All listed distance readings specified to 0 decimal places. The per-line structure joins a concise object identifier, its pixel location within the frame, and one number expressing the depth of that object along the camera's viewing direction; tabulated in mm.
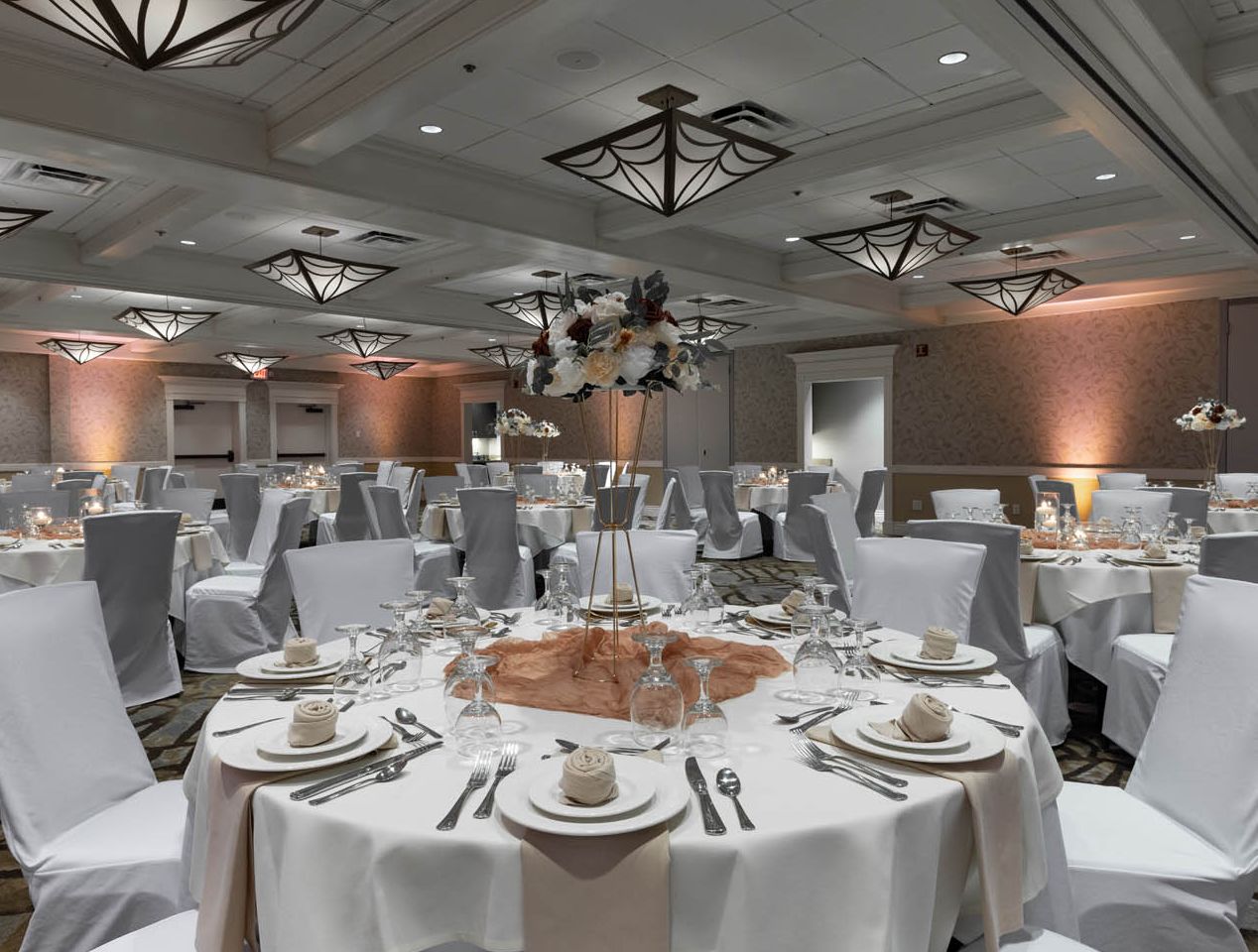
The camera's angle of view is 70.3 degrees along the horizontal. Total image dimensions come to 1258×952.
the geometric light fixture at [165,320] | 10250
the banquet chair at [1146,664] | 3285
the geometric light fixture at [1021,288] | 8266
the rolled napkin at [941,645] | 2012
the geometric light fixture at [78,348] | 12766
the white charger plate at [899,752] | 1407
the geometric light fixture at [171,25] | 3197
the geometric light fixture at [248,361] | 14102
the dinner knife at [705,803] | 1216
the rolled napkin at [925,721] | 1455
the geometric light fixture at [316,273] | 7535
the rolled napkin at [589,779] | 1226
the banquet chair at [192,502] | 6812
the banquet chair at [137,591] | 3951
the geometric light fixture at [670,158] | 4828
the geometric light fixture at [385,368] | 15120
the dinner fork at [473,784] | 1252
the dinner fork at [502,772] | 1288
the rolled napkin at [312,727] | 1472
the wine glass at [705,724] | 1478
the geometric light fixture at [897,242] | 6633
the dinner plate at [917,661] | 1967
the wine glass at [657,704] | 1428
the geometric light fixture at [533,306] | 9320
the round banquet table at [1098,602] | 3686
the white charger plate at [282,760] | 1419
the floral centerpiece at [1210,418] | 7246
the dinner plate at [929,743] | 1435
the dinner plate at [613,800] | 1209
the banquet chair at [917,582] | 2840
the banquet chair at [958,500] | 6012
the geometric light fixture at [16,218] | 5750
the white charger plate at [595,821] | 1176
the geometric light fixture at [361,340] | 12078
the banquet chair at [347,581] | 2857
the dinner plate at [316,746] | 1456
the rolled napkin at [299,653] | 2002
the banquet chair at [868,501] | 7922
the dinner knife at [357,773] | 1357
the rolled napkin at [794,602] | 2330
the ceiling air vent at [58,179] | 6332
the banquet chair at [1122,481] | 8125
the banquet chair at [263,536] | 5930
